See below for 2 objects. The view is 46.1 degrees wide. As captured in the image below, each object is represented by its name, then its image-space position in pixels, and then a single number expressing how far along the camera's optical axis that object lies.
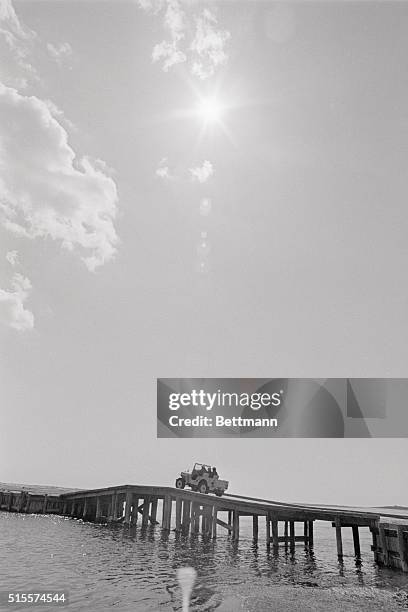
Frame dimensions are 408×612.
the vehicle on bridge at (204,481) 41.16
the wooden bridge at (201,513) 26.28
